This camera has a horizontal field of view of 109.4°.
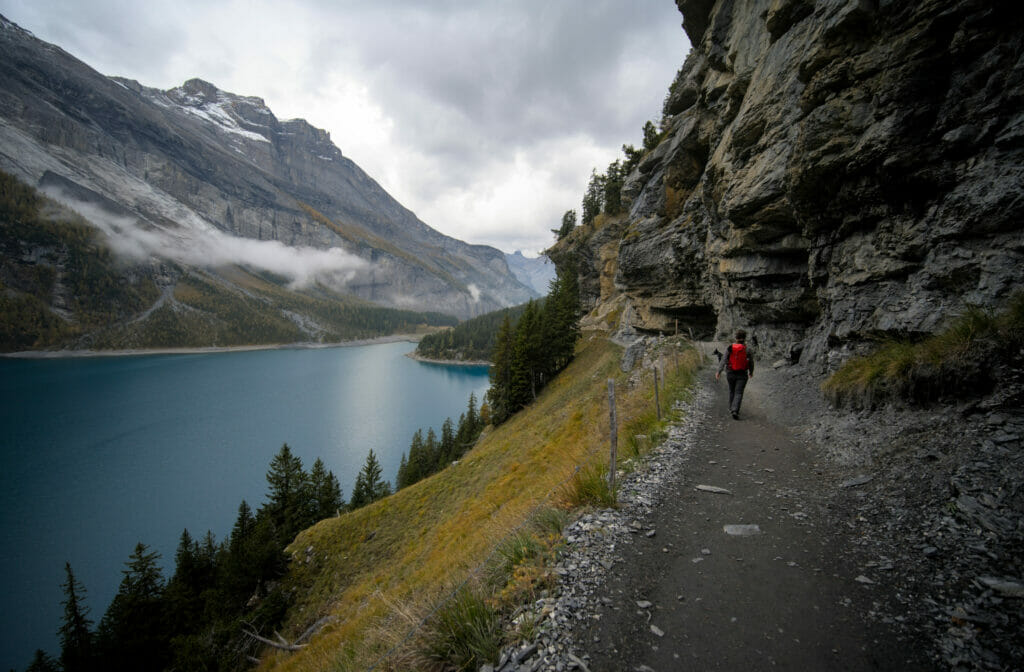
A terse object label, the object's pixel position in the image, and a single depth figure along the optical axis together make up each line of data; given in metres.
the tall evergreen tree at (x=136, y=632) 22.48
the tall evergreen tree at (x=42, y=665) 21.90
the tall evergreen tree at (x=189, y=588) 24.25
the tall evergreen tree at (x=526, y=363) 40.97
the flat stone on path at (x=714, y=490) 6.34
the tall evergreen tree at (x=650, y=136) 37.38
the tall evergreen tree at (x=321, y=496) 36.50
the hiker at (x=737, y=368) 10.48
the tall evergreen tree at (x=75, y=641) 22.70
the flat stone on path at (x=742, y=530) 5.07
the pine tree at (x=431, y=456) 48.81
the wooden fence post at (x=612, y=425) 6.30
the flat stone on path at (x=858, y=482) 5.51
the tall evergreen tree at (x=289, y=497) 33.22
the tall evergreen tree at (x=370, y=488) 42.42
